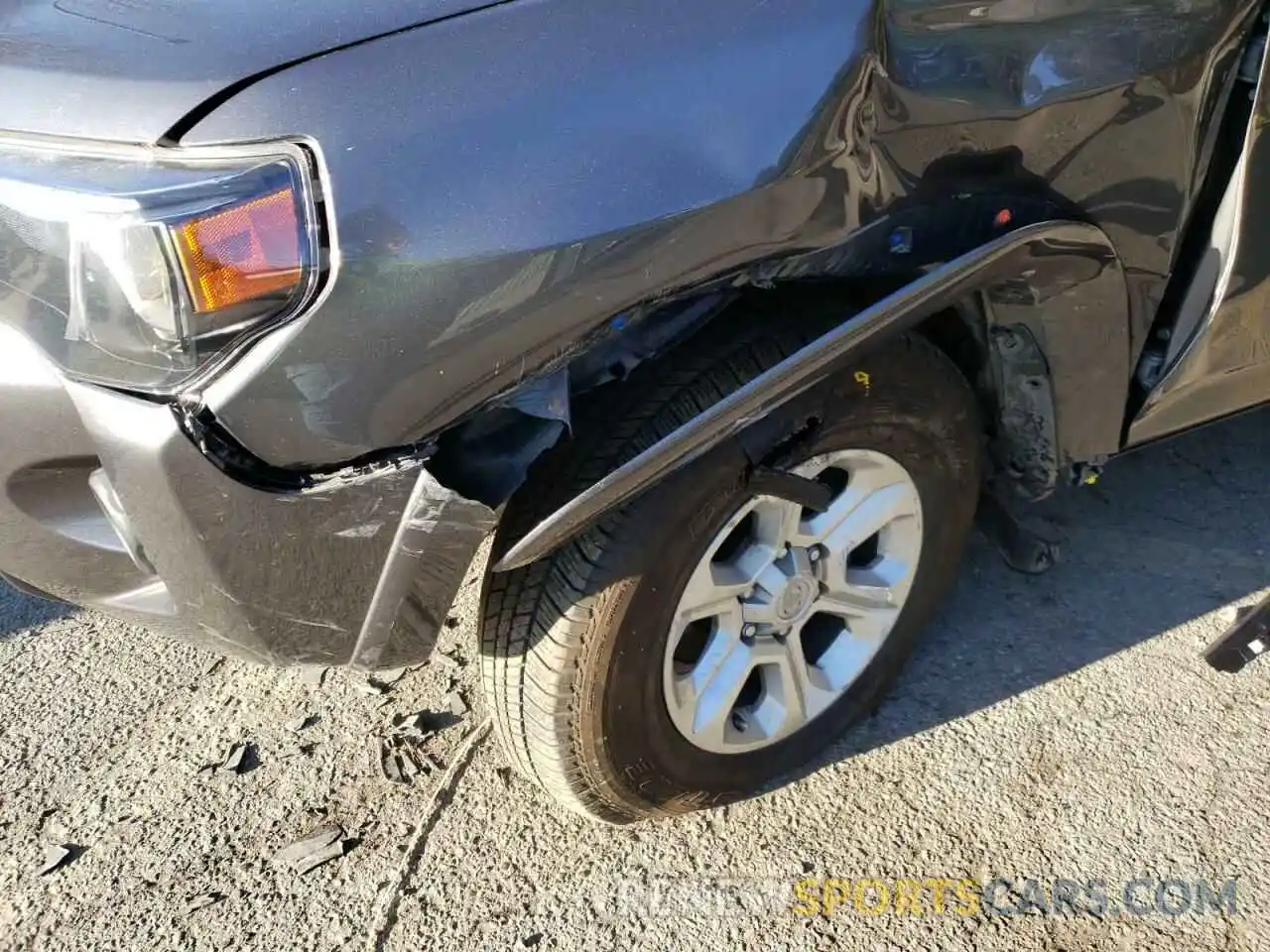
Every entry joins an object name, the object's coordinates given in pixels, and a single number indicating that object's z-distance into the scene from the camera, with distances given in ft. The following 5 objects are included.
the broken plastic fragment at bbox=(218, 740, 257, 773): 7.45
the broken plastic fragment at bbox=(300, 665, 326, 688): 8.08
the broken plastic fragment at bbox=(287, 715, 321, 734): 7.73
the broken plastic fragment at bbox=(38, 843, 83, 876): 6.89
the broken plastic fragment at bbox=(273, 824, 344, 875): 6.83
